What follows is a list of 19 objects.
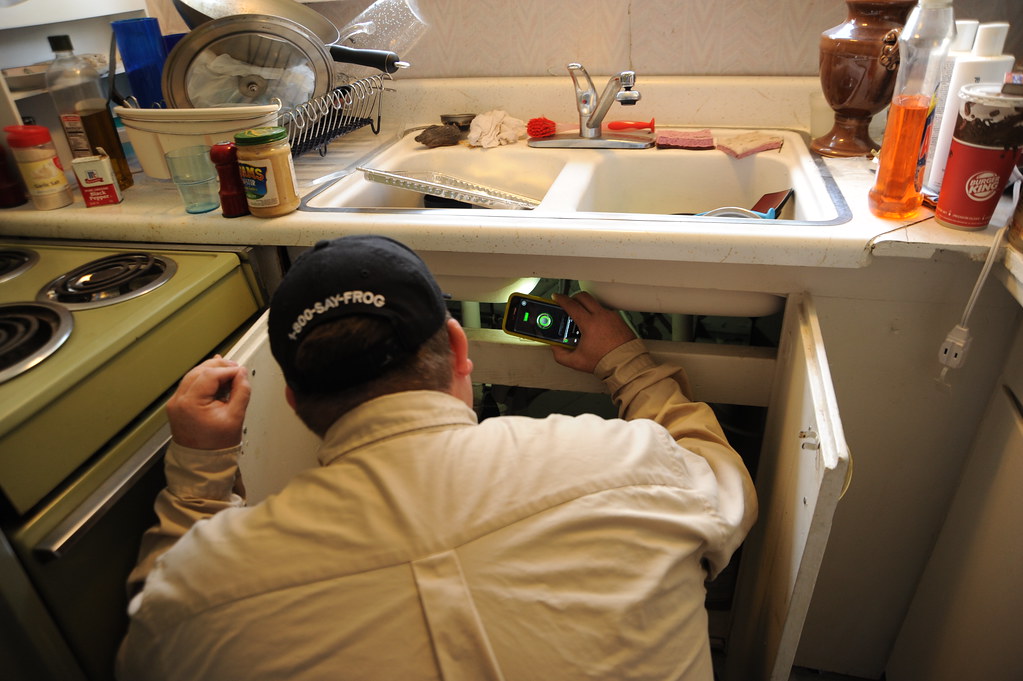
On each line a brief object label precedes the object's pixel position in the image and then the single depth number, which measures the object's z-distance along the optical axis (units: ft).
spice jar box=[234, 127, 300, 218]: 3.12
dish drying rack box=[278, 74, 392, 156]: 4.09
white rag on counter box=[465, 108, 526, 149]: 4.51
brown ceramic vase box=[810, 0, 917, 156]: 3.40
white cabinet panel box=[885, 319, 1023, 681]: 2.73
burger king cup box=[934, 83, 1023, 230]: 2.42
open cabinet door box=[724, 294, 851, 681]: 2.11
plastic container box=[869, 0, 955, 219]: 2.77
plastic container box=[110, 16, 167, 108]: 4.09
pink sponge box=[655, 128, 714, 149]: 4.22
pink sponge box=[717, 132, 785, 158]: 4.08
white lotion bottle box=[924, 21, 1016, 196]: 2.70
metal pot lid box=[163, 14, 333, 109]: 3.68
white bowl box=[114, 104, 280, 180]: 3.49
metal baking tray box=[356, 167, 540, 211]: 3.51
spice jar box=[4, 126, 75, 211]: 3.40
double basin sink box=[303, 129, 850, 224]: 3.89
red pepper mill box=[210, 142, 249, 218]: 3.24
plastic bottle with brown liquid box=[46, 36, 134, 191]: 3.78
